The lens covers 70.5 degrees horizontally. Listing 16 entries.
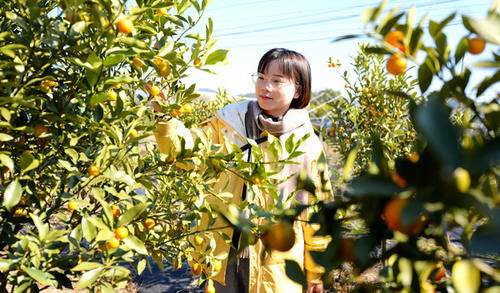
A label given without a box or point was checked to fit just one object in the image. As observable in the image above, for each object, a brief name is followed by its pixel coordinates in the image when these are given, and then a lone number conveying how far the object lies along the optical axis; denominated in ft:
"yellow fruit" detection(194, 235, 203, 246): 3.77
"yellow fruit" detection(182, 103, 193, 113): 3.95
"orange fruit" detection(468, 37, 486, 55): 1.65
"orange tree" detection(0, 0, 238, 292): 2.41
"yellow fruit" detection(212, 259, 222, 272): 3.73
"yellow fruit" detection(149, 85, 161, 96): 3.32
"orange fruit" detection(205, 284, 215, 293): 4.08
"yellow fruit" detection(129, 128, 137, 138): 2.98
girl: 4.83
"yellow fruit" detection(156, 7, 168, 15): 3.08
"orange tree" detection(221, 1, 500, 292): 1.01
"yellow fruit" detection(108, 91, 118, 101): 3.14
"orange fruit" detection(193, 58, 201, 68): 3.01
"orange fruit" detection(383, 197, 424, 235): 1.15
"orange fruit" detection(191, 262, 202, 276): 3.95
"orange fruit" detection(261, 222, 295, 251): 1.57
